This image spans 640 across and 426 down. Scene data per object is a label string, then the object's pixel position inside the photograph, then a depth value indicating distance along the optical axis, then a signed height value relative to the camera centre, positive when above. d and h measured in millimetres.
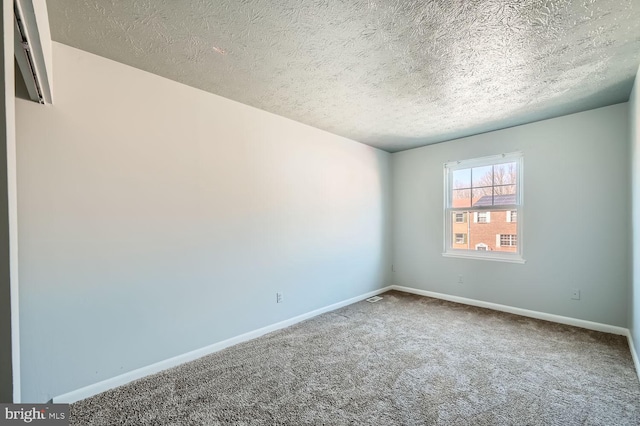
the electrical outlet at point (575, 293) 3293 -993
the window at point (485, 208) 3814 +20
